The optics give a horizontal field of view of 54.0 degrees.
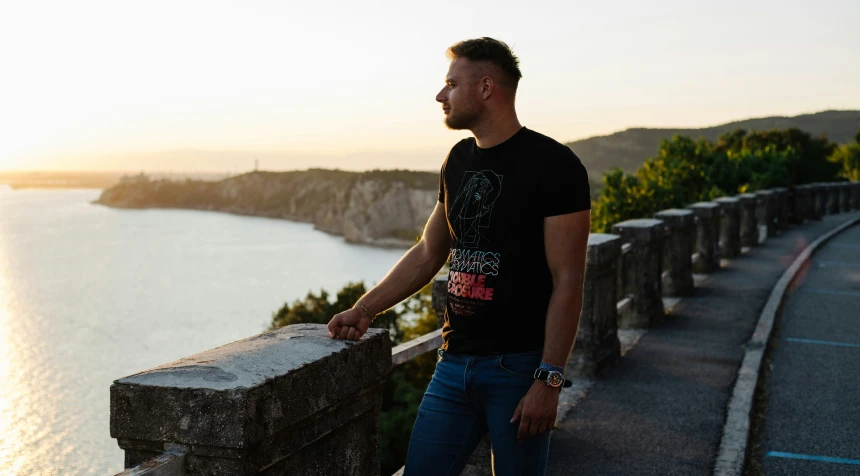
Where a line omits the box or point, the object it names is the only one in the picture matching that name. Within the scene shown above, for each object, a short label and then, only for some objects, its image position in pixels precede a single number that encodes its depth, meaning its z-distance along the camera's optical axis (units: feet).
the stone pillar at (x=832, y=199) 99.50
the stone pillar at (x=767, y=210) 68.80
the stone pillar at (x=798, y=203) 82.58
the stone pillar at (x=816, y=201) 88.94
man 8.87
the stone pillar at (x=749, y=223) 61.16
